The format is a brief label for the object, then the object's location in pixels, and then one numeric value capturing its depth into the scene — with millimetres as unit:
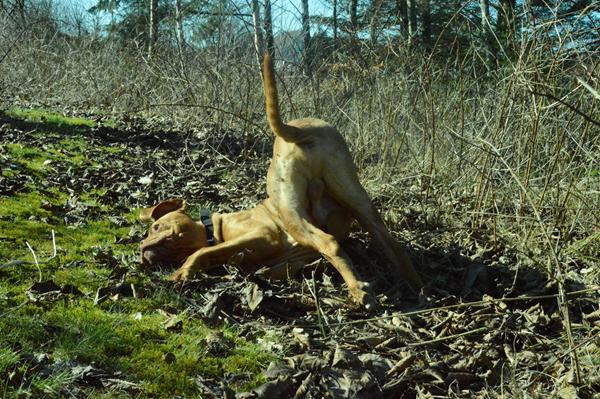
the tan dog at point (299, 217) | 5168
